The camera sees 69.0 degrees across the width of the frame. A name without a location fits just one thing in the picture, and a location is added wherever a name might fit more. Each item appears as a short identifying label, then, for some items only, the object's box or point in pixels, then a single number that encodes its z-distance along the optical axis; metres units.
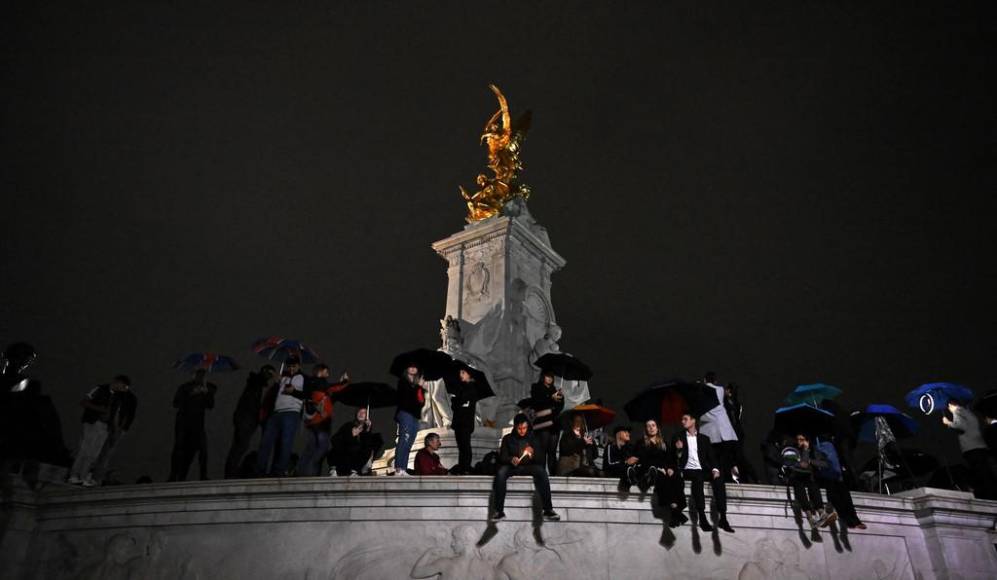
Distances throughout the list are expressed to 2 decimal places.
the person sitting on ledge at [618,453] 9.59
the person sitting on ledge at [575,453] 9.77
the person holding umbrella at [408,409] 10.01
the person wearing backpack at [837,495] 8.95
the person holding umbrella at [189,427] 10.16
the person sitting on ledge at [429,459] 9.99
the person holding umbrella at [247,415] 10.29
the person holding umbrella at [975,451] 10.43
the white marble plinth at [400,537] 8.37
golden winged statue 24.50
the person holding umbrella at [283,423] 10.02
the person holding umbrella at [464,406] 10.34
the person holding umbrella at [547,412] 9.96
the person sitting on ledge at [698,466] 8.60
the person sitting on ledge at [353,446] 10.23
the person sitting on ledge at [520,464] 8.40
